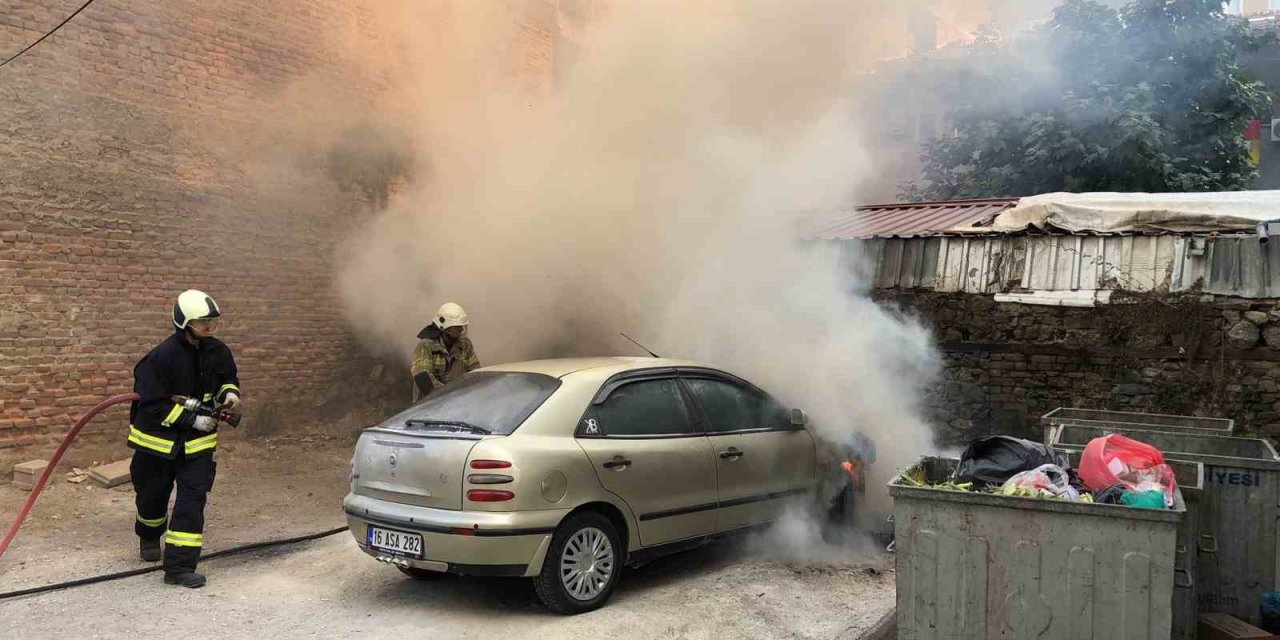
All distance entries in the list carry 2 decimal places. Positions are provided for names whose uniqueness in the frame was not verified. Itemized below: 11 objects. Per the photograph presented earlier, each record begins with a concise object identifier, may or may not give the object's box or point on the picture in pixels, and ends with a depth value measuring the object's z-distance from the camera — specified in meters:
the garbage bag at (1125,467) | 3.52
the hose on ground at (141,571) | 4.77
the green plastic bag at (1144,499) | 3.23
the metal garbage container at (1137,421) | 5.30
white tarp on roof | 7.04
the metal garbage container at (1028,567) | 3.10
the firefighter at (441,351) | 6.72
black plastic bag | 3.76
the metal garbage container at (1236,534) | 3.94
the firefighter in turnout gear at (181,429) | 4.96
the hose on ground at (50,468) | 4.95
